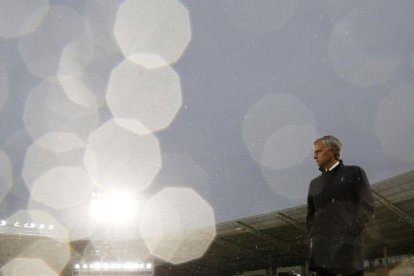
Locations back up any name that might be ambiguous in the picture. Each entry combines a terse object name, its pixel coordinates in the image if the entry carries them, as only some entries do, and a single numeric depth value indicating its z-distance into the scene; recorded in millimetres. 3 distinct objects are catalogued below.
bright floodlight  30273
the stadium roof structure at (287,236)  16047
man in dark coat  3182
